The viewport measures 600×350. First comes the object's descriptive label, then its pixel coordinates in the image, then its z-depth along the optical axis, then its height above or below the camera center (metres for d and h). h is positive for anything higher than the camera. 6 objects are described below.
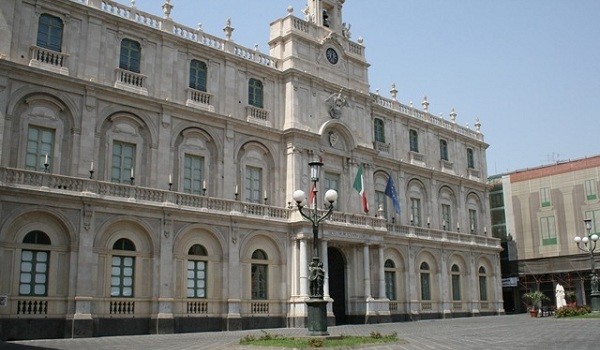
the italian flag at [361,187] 39.62 +6.89
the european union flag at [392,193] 42.88 +6.96
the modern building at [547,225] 59.44 +6.88
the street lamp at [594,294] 38.00 +0.19
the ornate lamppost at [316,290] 22.23 +0.35
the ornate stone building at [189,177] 28.28 +6.48
